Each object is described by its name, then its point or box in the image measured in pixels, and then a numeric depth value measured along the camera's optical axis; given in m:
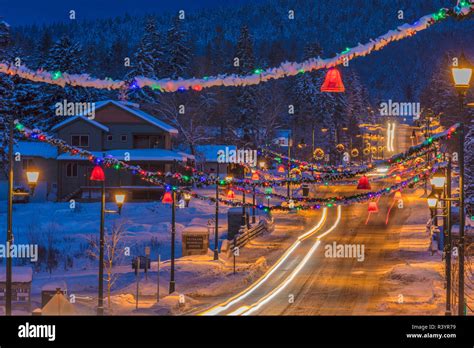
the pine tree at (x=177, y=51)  94.56
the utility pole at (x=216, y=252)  40.41
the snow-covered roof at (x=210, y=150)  83.56
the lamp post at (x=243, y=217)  49.33
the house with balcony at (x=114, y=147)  65.44
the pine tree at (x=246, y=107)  92.56
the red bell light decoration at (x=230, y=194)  51.38
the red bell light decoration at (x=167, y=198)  38.06
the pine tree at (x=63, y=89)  80.62
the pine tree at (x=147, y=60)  85.81
